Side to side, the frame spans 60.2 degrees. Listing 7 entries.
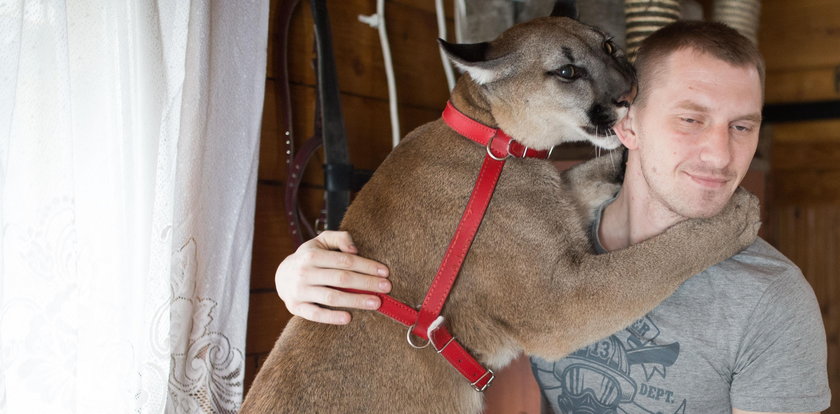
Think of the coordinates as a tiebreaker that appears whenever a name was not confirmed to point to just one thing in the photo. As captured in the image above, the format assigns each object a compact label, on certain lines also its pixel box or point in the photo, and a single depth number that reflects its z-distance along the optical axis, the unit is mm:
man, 1687
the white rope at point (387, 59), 2916
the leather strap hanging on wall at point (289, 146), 2580
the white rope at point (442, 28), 3018
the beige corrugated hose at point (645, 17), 2812
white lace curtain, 1608
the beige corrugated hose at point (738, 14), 3121
